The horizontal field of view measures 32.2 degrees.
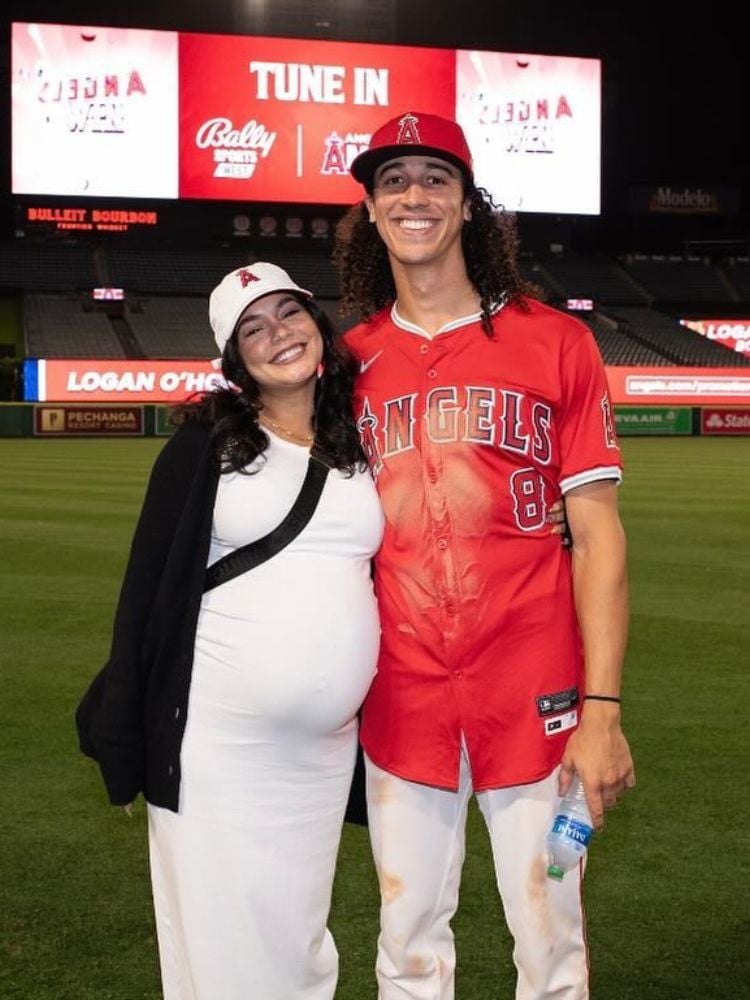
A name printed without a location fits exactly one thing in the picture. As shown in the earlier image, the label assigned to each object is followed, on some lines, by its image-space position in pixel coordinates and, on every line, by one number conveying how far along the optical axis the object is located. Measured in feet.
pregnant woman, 9.09
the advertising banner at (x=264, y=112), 127.95
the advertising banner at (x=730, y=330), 155.22
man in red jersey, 9.48
